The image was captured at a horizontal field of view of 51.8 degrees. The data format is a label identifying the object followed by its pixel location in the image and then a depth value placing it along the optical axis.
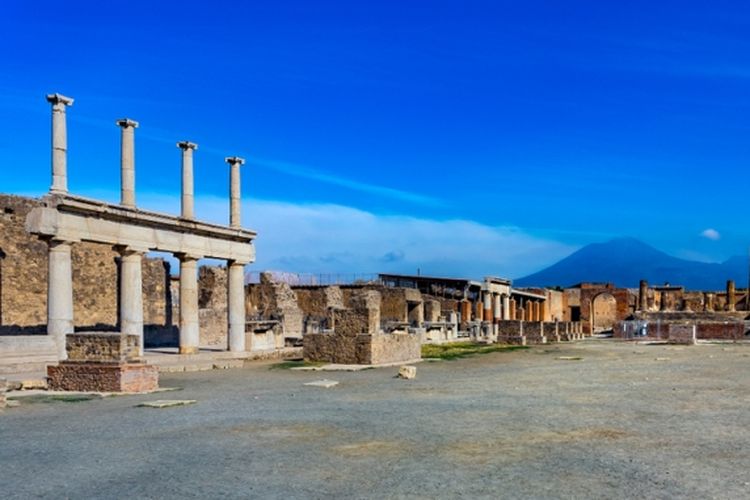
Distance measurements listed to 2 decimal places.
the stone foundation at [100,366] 14.31
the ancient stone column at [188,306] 25.09
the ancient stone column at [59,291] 20.17
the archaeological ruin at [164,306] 19.00
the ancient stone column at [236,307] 27.39
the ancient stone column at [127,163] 22.88
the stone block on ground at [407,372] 17.14
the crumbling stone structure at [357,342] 21.22
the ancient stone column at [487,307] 53.79
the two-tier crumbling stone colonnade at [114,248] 20.42
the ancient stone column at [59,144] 20.45
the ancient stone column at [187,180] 25.67
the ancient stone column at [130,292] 22.73
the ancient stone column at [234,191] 28.23
